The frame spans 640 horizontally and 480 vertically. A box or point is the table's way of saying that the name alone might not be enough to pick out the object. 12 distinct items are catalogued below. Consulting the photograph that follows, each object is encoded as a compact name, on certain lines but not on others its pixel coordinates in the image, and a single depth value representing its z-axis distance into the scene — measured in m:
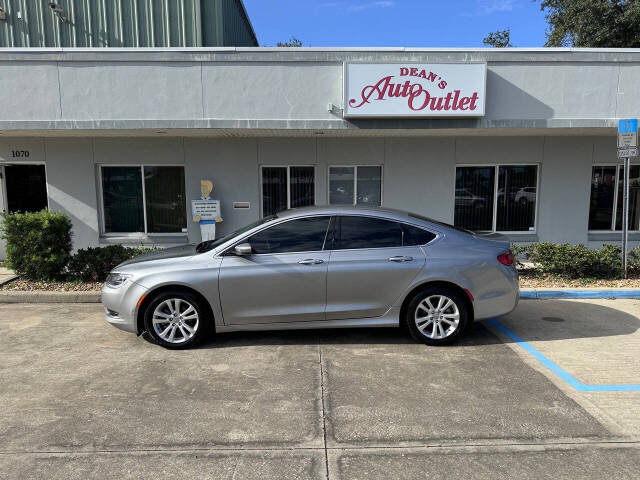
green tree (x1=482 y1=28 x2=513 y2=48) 36.84
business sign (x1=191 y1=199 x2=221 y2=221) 9.80
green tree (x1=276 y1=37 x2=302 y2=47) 39.09
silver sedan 5.08
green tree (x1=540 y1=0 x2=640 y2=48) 18.31
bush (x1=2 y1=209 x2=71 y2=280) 7.71
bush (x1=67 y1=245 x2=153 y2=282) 7.92
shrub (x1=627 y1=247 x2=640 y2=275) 8.29
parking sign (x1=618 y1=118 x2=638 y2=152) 7.84
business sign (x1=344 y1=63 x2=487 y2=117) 8.67
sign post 7.84
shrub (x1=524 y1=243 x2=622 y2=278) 8.01
